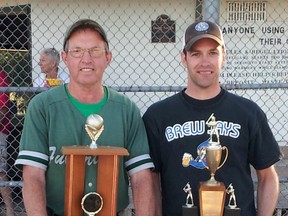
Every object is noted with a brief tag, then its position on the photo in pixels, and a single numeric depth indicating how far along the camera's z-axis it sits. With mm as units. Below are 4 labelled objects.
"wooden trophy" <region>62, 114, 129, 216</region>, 2357
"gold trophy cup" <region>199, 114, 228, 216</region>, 2340
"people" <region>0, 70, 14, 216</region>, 4941
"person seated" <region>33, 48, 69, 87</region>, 5125
